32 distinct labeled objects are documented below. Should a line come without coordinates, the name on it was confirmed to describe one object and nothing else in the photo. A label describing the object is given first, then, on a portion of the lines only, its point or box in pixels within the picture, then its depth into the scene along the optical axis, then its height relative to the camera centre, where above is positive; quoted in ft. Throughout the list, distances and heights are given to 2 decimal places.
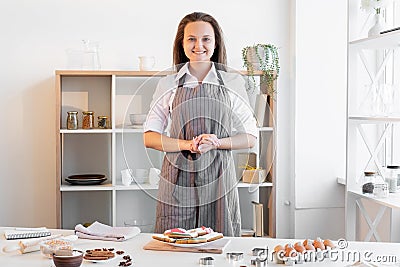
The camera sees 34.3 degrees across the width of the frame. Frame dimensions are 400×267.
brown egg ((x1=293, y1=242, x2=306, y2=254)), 7.17 -1.36
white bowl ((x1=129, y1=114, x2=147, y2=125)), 10.96 +0.12
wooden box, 10.07 -0.79
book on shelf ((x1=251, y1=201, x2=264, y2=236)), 13.32 -1.94
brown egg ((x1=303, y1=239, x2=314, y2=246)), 7.37 -1.33
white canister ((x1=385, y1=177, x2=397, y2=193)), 11.87 -1.07
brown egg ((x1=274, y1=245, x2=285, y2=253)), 7.20 -1.37
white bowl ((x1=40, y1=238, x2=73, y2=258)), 7.29 -1.39
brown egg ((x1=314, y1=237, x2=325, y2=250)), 7.32 -1.34
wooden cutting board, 7.63 -1.46
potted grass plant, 13.46 +1.33
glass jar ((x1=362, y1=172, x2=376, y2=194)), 11.65 -1.02
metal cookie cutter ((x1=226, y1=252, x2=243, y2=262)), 7.22 -1.47
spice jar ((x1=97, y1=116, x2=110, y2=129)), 13.57 +0.05
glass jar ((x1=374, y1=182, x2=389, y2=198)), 11.39 -1.12
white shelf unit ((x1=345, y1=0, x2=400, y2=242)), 11.34 +0.09
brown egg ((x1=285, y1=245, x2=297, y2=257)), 7.12 -1.39
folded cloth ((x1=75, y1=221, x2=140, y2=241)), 8.25 -1.40
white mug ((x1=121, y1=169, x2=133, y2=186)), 13.52 -1.11
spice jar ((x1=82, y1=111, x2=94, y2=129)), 13.52 +0.09
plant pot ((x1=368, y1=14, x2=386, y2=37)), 11.33 +1.76
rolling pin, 7.59 -1.44
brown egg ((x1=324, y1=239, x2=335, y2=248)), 7.44 -1.35
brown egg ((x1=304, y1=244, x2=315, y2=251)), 7.25 -1.36
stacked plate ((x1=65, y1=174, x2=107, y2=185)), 13.43 -1.14
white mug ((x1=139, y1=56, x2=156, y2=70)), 13.48 +1.31
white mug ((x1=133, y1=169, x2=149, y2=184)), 10.05 -0.81
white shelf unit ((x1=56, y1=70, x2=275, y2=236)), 13.47 -0.76
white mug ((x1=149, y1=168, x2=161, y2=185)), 9.89 -0.80
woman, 9.43 -0.10
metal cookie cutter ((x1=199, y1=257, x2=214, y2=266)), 7.04 -1.49
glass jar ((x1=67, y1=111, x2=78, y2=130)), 13.41 +0.09
